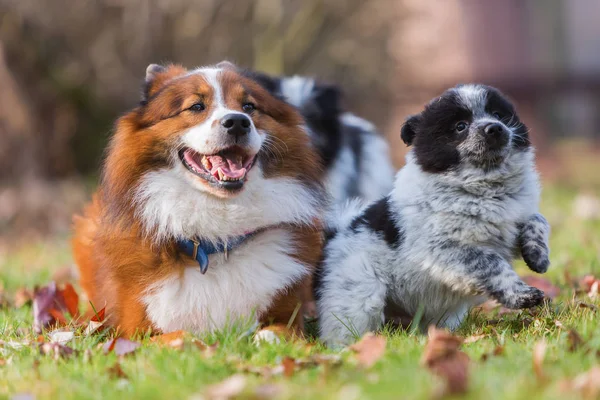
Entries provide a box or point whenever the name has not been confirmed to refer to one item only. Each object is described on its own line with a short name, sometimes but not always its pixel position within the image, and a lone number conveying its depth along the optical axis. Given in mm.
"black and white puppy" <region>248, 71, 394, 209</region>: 6461
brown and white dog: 3568
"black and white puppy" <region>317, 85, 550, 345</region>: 3479
